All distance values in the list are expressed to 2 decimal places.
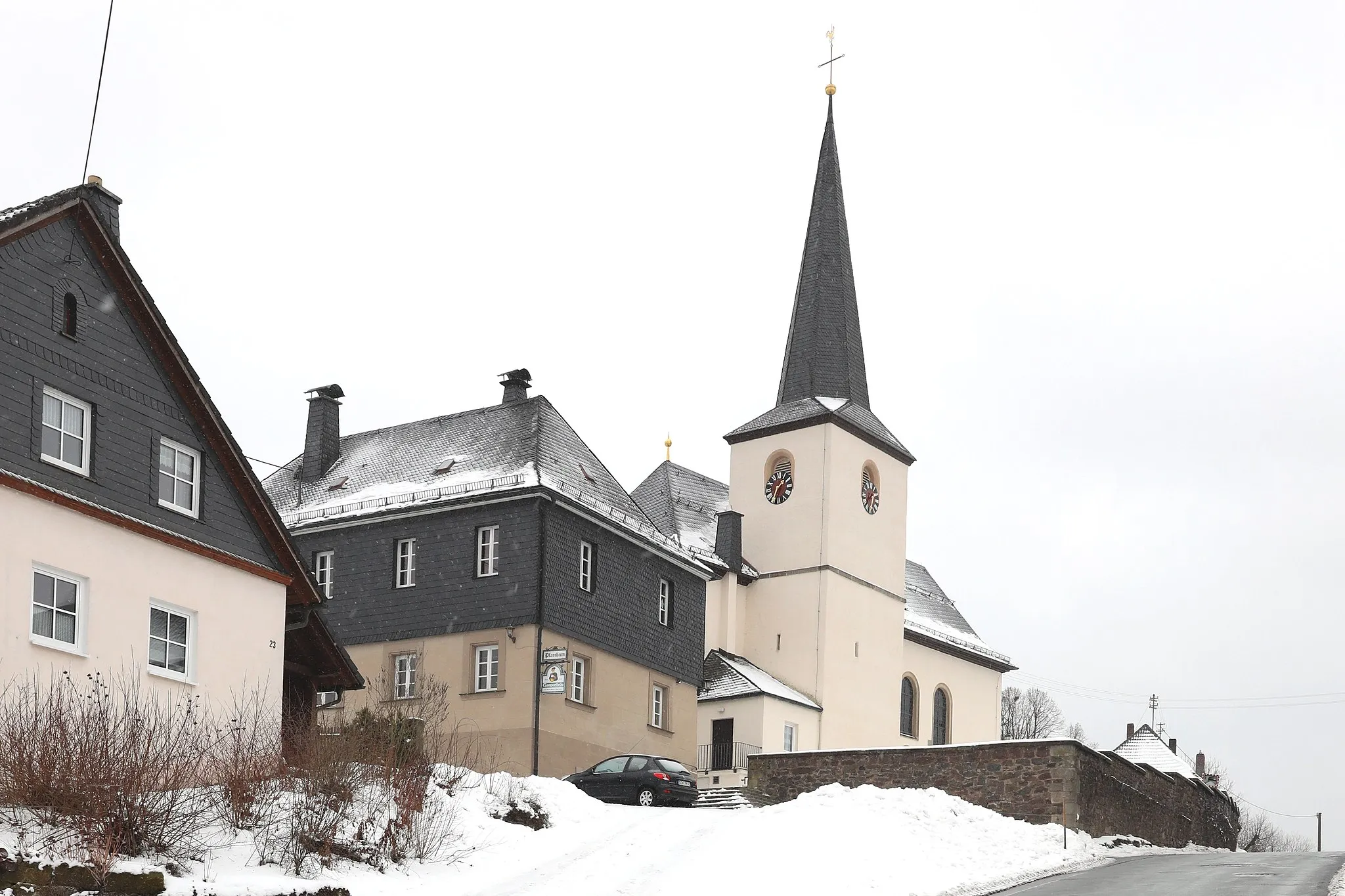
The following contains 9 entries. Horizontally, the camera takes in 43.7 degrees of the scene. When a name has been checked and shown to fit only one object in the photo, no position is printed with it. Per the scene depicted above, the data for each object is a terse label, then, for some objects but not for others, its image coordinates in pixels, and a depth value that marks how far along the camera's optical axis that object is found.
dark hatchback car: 32.19
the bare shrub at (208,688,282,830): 17.75
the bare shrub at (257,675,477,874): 17.89
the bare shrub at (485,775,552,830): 23.59
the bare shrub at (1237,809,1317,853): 92.23
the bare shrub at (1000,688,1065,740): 99.38
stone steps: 35.03
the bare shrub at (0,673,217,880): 15.43
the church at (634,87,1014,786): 50.09
